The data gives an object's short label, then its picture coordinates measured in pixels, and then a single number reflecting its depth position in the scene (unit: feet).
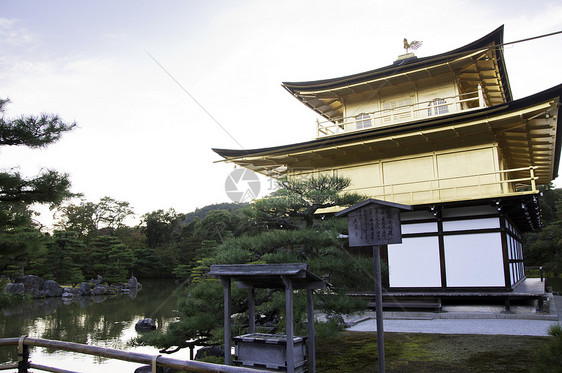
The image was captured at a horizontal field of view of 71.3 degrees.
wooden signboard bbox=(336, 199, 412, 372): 16.99
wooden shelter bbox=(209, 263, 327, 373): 14.64
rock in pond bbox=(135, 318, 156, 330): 42.89
